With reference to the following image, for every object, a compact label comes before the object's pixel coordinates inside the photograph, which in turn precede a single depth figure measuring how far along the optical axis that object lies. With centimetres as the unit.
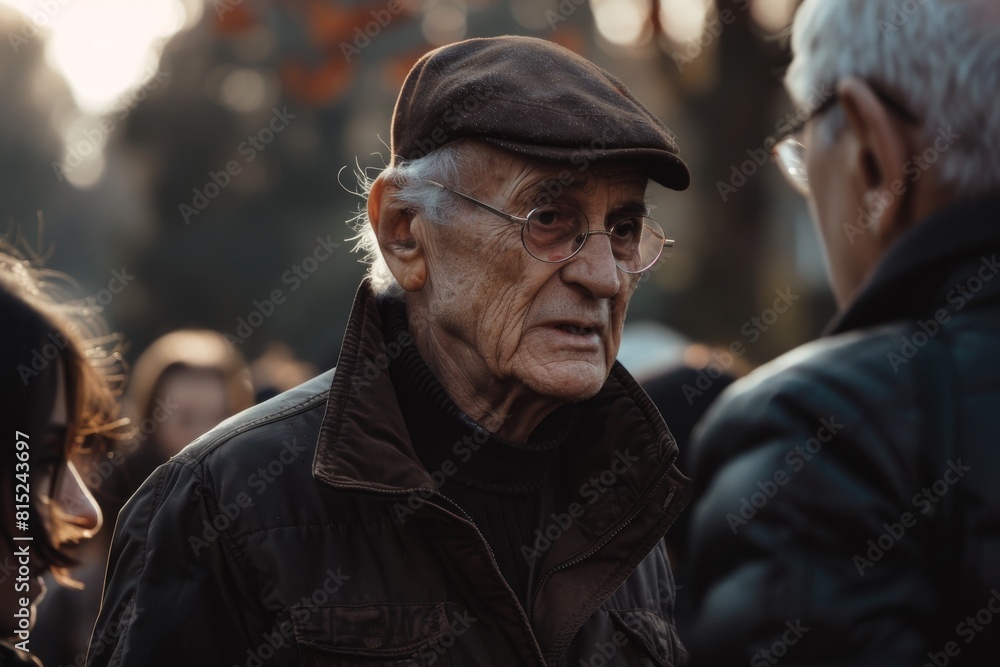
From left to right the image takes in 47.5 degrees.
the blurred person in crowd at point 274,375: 666
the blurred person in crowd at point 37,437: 264
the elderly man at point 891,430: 145
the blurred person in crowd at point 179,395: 552
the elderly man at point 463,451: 242
